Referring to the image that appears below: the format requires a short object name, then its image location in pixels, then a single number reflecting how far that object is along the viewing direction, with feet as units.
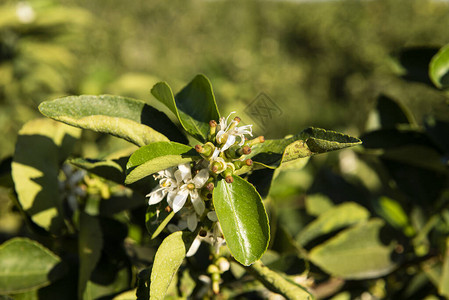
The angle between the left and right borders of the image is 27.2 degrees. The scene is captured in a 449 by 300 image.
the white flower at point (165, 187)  1.59
